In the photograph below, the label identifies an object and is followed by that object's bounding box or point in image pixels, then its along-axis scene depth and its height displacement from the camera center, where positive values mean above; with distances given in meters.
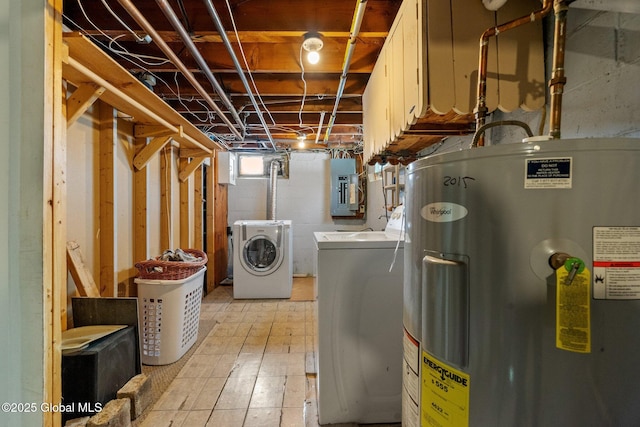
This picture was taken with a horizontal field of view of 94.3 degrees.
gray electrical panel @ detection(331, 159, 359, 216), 4.67 +0.38
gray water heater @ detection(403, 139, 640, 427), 0.54 -0.14
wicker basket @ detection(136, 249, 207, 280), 2.18 -0.45
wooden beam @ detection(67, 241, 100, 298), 1.85 -0.41
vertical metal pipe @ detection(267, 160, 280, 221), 4.69 +0.29
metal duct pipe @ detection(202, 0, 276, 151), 1.39 +0.94
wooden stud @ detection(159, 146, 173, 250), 3.05 +0.07
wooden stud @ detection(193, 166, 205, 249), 3.77 -0.01
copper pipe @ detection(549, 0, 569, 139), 0.79 +0.38
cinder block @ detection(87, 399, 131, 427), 1.38 -1.00
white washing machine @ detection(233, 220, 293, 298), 3.78 -0.72
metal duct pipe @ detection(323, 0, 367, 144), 1.39 +0.95
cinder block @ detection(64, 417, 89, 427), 1.39 -1.02
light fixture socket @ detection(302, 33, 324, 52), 1.78 +1.01
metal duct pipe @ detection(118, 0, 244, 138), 1.34 +0.90
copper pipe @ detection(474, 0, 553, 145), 1.01 +0.47
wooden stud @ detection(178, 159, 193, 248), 3.44 -0.08
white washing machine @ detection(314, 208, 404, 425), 1.52 -0.58
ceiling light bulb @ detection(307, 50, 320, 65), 1.90 +0.99
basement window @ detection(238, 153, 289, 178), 4.84 +0.71
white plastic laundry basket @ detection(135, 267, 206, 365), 2.15 -0.81
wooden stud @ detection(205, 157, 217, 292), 4.03 -0.19
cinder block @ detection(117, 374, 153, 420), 1.63 -1.03
